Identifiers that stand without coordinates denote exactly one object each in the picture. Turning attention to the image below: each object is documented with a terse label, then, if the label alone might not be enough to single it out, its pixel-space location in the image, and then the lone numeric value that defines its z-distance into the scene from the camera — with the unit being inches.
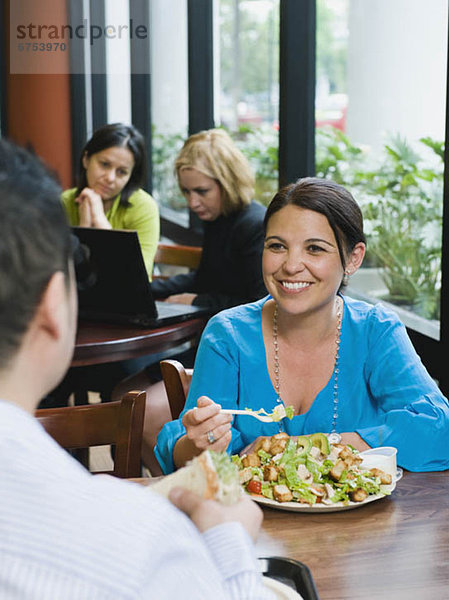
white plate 56.5
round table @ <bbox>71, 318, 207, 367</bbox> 109.7
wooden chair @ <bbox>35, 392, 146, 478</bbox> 73.5
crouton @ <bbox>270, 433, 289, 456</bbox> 62.2
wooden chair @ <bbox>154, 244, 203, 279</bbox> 158.7
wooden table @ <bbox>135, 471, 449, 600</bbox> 47.7
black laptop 114.0
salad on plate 57.8
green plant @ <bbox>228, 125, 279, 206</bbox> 159.9
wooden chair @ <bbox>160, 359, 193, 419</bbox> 83.8
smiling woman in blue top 75.8
